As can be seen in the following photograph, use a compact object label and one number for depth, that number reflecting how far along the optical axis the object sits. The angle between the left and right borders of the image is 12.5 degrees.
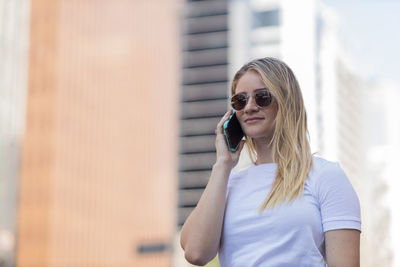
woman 5.10
